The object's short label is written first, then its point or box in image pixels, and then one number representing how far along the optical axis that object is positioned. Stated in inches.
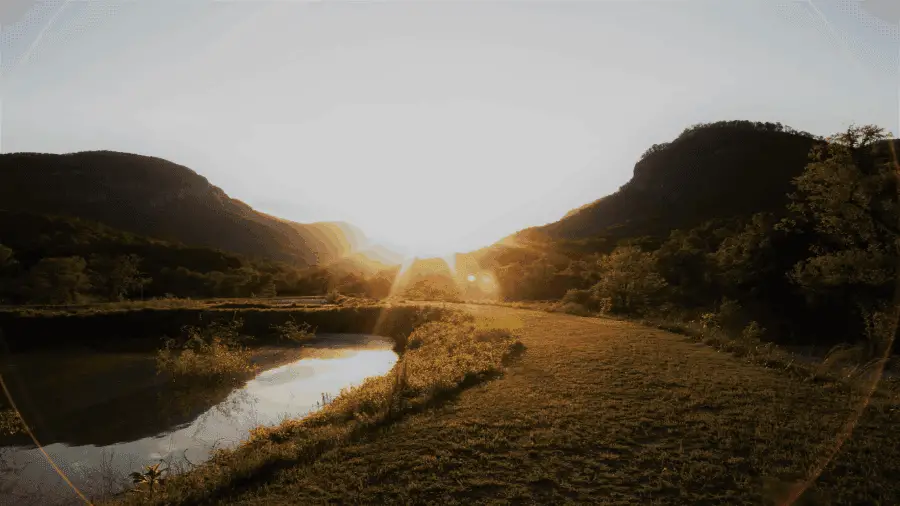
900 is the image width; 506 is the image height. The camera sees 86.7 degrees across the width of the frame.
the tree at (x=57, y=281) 2482.8
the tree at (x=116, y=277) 2837.1
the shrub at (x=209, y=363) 904.9
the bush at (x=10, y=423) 637.3
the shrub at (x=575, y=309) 1379.2
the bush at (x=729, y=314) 1488.7
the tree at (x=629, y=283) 1635.1
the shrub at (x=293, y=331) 1384.1
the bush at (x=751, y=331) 1030.4
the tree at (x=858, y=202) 797.9
